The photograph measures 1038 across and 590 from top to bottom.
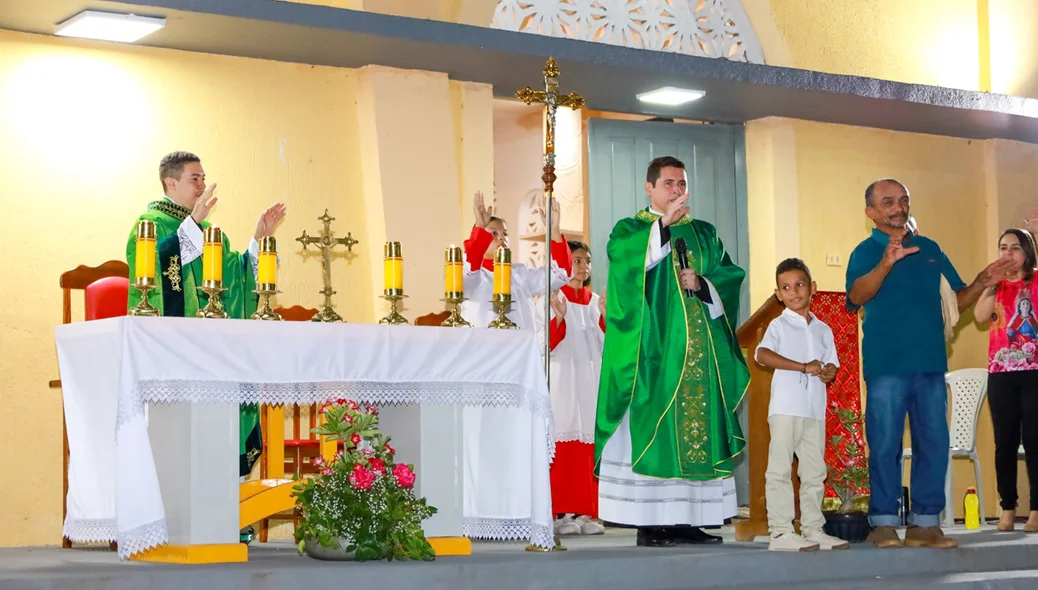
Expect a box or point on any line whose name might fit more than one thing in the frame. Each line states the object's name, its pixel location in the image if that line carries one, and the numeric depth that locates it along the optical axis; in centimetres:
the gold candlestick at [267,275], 610
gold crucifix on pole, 688
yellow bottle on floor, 925
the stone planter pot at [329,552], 608
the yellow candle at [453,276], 658
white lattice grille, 998
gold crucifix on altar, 632
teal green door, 1059
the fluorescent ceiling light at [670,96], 1001
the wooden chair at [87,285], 720
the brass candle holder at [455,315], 651
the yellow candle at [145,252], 585
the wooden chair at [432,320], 846
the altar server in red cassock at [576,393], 853
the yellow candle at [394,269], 639
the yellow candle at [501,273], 667
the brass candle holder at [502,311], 663
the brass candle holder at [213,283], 601
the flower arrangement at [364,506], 602
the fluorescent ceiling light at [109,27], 798
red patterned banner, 764
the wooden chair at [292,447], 758
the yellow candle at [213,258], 601
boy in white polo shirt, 697
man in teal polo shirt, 725
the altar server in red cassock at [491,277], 835
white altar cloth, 558
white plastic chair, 945
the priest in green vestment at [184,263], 692
